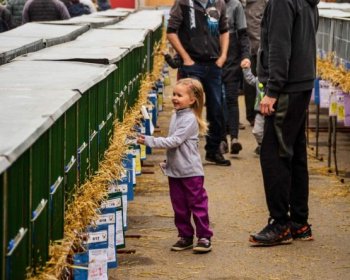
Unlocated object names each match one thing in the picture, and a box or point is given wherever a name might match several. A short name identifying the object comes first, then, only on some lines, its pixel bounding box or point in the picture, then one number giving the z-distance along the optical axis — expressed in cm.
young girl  793
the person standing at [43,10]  1711
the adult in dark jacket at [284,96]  782
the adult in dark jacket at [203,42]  1153
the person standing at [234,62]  1288
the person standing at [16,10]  1847
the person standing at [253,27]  1323
